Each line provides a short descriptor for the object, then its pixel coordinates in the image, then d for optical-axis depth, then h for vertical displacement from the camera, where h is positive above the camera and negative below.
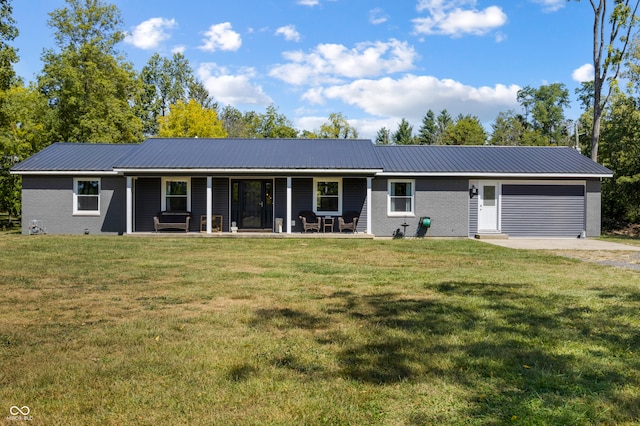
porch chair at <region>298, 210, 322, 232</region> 18.70 -0.65
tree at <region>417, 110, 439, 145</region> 71.25 +11.78
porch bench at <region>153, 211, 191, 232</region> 18.67 -0.67
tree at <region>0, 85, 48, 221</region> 21.56 +3.85
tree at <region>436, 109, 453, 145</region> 74.25 +13.49
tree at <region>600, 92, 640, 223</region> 24.14 +2.45
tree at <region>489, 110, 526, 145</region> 58.50 +9.59
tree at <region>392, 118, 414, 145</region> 64.12 +9.95
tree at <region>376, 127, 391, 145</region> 67.39 +9.95
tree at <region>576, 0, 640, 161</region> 23.30 +8.31
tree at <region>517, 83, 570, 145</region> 63.22 +13.76
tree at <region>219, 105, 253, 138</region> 53.75 +10.98
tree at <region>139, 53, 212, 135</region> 47.97 +13.28
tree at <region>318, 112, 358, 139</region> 49.66 +8.20
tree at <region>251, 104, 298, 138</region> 46.50 +8.02
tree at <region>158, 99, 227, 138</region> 36.34 +6.31
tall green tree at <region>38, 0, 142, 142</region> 26.73 +7.33
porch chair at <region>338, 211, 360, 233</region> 18.44 -0.68
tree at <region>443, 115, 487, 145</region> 55.88 +8.67
